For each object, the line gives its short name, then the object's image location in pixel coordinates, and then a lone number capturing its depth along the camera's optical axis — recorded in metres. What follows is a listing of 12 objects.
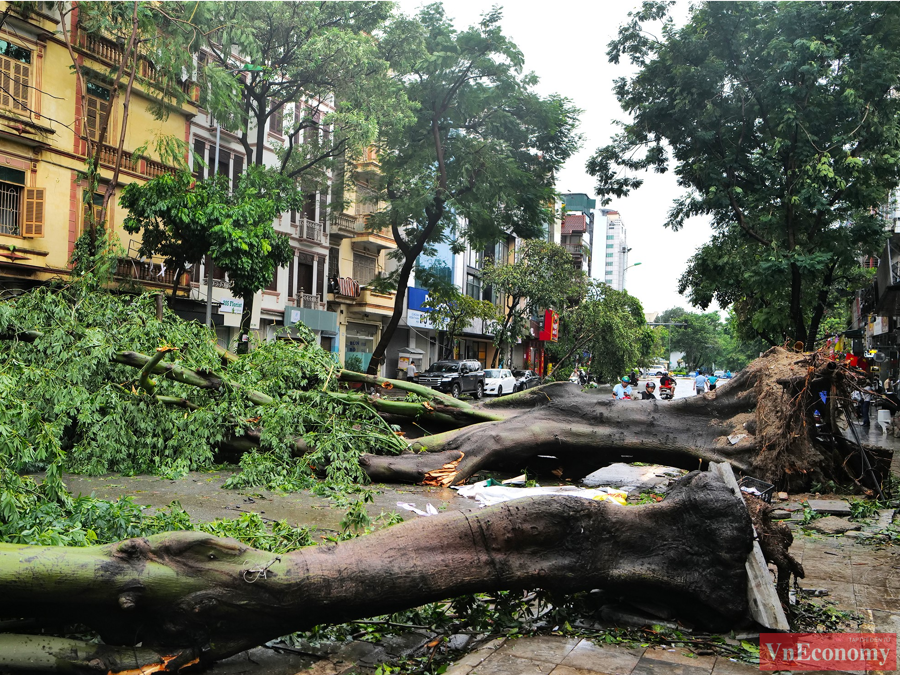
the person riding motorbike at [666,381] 33.62
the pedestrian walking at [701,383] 33.66
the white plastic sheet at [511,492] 8.76
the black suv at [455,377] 32.66
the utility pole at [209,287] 18.46
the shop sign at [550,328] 48.00
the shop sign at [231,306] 25.61
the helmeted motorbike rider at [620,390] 24.95
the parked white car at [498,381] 35.03
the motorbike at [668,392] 34.66
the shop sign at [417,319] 39.97
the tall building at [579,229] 81.44
